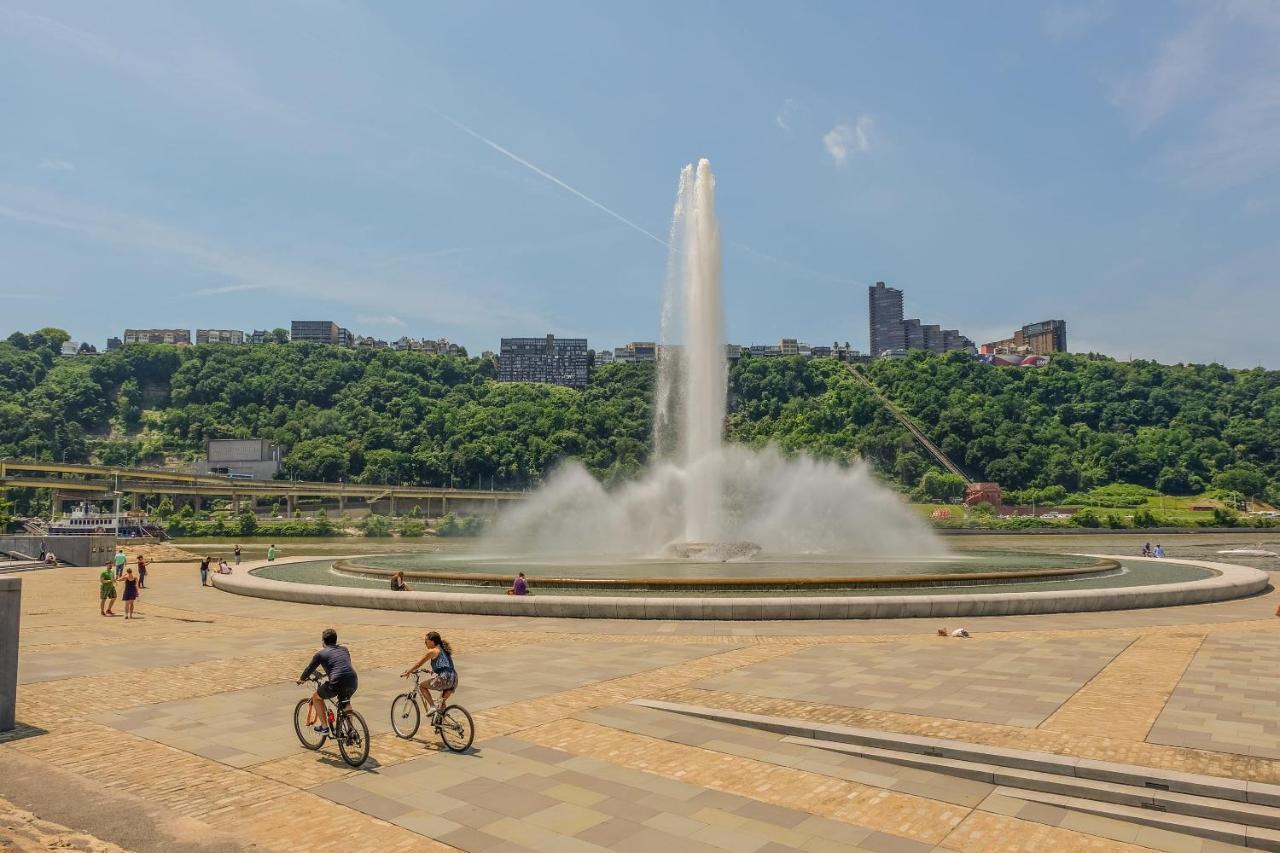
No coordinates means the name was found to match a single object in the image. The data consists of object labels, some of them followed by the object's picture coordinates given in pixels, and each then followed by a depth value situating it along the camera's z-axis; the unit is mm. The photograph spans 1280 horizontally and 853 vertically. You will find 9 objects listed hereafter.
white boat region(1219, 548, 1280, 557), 48938
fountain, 20531
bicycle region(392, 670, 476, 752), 9602
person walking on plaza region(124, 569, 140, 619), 21578
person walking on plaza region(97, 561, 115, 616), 21891
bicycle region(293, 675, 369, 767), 9047
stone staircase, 7461
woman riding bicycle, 9594
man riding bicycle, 9078
